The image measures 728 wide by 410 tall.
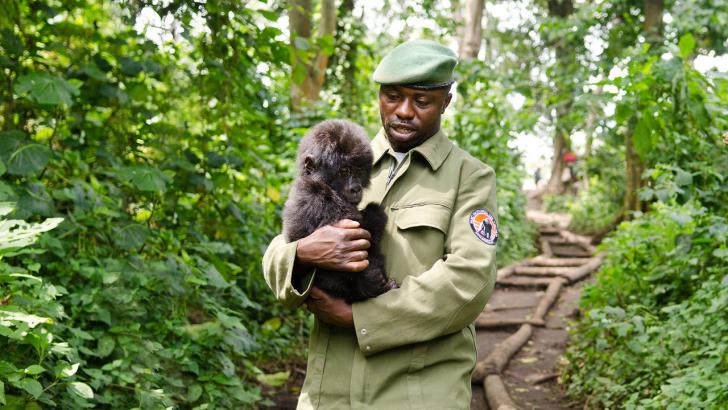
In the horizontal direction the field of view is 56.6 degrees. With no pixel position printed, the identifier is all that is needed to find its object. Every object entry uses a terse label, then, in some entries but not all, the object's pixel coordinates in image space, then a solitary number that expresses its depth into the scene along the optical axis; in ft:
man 6.69
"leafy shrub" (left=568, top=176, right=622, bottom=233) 48.21
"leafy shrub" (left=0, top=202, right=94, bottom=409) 8.70
